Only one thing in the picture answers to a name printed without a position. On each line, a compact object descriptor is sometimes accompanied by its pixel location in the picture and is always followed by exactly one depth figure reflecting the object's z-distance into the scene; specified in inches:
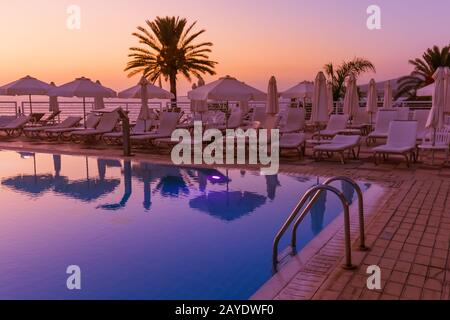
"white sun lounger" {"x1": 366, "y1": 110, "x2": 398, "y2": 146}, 480.4
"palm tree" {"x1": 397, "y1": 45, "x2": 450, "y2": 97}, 1208.8
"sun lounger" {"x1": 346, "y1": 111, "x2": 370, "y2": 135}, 584.3
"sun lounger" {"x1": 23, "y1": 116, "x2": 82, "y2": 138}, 649.0
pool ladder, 148.6
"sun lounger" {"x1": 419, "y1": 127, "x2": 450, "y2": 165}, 363.9
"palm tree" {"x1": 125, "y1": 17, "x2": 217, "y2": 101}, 1117.1
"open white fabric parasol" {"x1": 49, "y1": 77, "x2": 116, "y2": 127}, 625.3
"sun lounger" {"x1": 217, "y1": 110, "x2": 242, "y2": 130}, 627.0
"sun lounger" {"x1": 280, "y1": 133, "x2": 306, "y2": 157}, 420.5
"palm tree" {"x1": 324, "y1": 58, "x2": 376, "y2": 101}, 989.8
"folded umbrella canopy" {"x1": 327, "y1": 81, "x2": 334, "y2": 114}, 544.1
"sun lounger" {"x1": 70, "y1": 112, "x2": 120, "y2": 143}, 571.5
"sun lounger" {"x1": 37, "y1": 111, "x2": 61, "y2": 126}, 752.5
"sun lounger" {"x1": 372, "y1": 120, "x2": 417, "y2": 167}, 369.1
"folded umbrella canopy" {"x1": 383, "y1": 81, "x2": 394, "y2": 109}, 634.8
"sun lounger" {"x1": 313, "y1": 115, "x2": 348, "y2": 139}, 508.7
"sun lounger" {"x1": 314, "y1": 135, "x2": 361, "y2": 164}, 386.0
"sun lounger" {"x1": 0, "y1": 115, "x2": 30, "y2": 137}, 676.7
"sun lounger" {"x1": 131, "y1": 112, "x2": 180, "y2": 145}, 523.8
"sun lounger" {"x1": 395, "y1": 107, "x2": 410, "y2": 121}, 486.0
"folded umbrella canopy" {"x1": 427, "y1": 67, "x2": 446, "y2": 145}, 368.2
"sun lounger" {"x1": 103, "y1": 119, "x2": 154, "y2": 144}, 550.3
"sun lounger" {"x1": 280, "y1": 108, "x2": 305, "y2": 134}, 511.5
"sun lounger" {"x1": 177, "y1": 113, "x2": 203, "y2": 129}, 598.2
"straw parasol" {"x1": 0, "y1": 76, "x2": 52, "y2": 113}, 697.6
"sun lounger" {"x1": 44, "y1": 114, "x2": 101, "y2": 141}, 617.0
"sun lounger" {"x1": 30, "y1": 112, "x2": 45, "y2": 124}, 790.7
